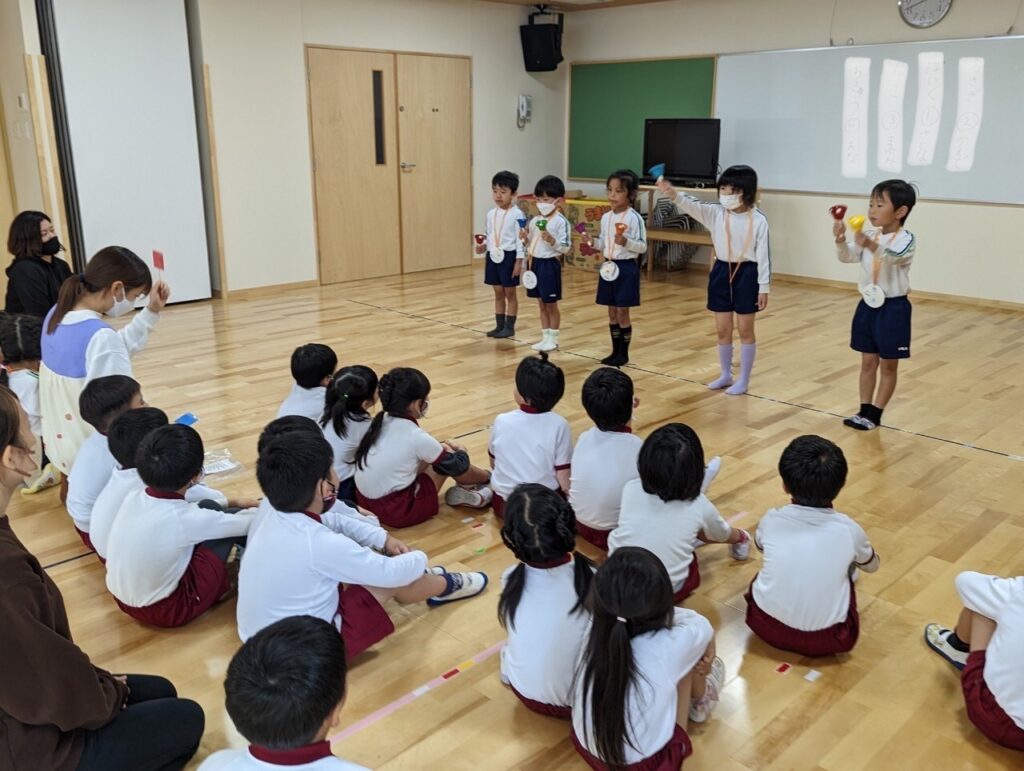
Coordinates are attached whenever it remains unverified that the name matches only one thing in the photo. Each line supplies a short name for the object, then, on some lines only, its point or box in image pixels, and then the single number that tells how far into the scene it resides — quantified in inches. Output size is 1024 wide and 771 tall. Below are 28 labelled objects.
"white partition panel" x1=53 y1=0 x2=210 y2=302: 237.1
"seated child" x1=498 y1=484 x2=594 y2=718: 72.7
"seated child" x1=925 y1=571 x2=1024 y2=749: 70.9
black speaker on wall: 338.6
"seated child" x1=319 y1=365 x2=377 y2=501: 113.9
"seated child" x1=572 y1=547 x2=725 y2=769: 63.5
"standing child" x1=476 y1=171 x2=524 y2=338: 220.1
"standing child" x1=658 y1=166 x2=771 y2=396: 171.9
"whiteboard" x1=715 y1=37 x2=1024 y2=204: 256.7
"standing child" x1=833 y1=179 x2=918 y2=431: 146.4
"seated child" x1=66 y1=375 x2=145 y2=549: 104.3
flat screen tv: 305.3
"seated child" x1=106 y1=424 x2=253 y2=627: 86.7
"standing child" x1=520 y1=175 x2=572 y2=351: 209.2
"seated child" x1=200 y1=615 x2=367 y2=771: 49.3
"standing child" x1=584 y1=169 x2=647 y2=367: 191.5
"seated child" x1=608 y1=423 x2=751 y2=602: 88.7
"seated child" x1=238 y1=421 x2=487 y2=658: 78.1
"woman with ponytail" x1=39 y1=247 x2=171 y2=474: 118.1
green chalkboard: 323.6
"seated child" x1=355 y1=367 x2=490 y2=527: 112.5
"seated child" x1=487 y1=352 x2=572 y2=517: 111.5
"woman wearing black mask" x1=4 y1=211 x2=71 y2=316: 156.7
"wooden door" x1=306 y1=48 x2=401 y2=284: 293.1
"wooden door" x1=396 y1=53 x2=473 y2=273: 317.1
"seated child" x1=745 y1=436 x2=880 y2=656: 84.8
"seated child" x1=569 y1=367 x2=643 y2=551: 104.5
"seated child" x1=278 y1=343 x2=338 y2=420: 120.7
